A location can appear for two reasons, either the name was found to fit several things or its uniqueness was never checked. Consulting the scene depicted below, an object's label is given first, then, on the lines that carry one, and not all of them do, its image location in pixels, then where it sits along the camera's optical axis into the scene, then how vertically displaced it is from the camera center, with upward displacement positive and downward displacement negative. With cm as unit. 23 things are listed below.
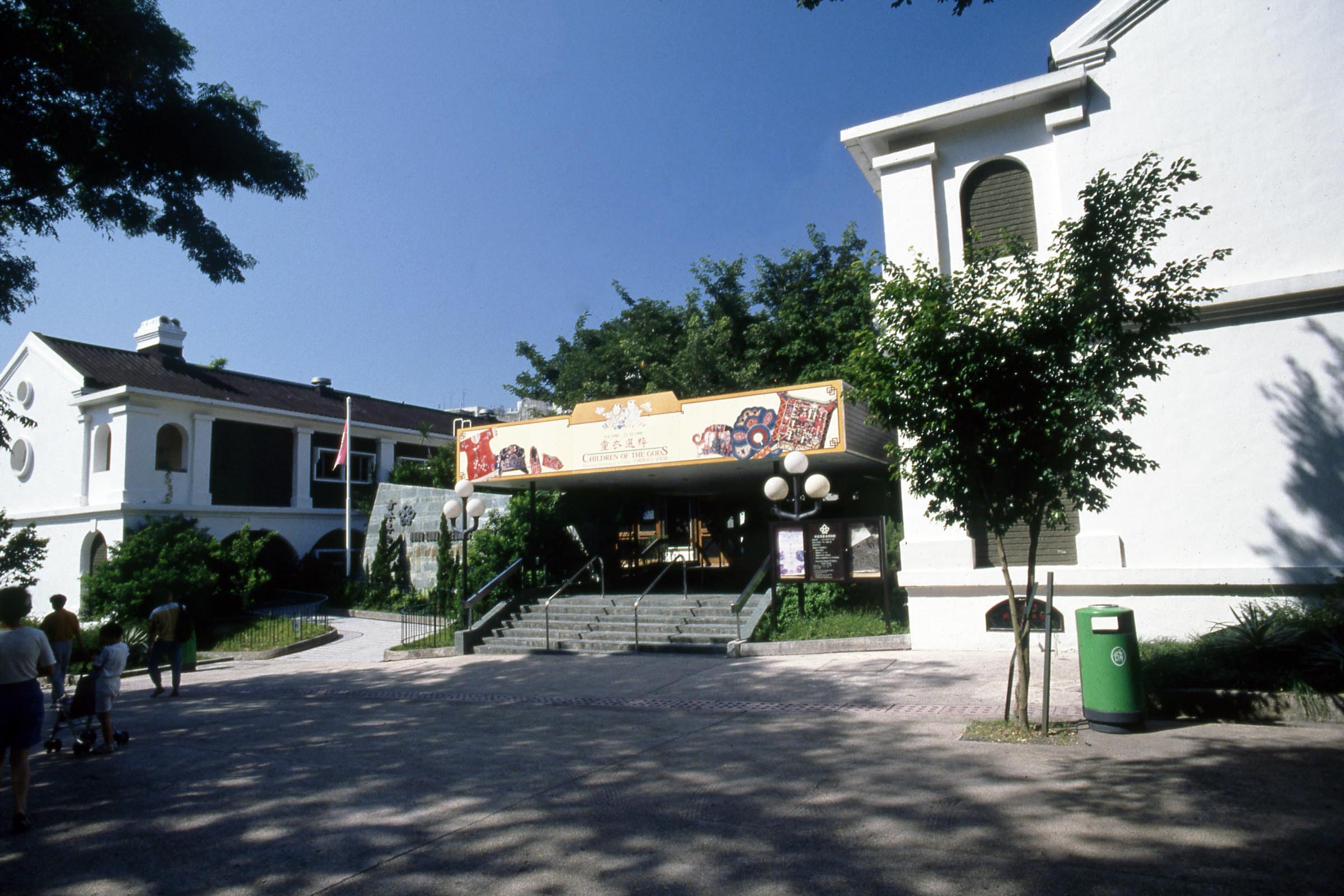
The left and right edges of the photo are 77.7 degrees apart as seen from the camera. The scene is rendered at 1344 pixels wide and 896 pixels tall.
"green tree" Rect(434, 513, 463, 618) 2142 -29
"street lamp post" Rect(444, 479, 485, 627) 1723 +122
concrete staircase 1510 -129
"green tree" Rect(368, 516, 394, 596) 2605 +1
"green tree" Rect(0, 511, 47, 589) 1970 +73
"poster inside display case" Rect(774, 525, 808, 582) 1497 -5
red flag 2831 +404
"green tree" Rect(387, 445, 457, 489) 3050 +347
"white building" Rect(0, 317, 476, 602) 2622 +421
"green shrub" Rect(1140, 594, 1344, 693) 788 -123
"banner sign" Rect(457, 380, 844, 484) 1502 +244
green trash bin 748 -118
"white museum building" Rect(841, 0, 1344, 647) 1146 +319
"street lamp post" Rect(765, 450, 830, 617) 1431 +113
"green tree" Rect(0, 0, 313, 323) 1037 +600
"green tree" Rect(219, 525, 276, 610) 2488 +10
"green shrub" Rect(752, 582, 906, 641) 1426 -114
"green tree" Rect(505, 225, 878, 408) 2389 +663
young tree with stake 743 +166
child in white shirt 843 -105
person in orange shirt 1093 -61
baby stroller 836 -135
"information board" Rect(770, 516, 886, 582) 1450 +1
